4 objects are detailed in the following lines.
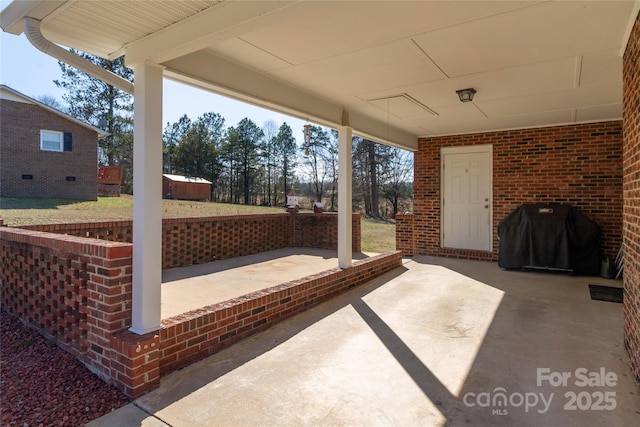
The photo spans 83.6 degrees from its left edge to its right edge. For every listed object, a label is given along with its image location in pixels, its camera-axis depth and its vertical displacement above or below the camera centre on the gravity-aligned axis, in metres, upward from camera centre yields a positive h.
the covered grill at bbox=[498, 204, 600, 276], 5.65 -0.54
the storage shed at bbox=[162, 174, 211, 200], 21.48 +1.13
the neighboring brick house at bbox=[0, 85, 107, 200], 13.30 +2.16
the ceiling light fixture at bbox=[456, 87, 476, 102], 4.20 +1.34
